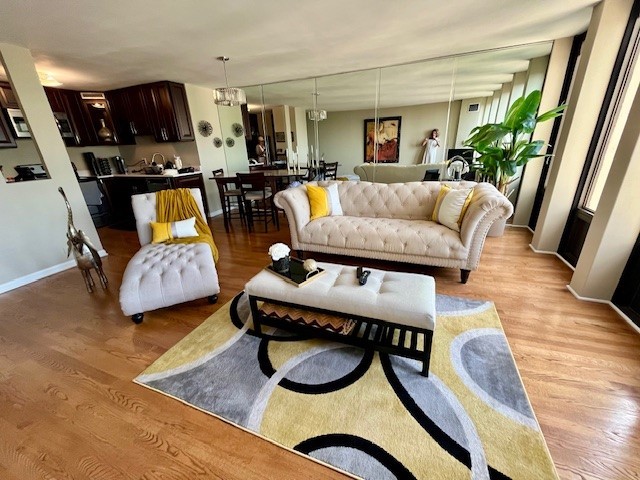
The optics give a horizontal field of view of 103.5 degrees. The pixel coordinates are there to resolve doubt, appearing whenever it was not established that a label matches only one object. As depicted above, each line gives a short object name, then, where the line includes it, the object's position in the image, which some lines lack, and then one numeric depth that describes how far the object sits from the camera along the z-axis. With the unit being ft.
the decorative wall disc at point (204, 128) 15.32
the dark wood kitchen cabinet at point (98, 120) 14.74
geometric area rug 3.49
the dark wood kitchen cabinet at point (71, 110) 13.56
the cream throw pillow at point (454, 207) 7.85
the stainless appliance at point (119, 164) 16.33
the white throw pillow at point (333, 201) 10.00
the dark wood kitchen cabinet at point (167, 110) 13.71
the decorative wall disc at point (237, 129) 17.61
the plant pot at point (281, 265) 5.74
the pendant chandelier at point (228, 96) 11.00
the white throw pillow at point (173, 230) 8.45
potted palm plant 8.79
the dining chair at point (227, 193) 13.61
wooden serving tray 5.31
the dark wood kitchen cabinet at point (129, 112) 14.40
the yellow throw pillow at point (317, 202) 9.66
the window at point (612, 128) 6.97
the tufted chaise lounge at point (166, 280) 6.25
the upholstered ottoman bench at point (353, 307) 4.48
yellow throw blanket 8.82
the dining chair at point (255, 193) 12.49
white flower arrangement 5.70
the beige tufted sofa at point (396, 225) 7.30
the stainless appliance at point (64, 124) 13.82
